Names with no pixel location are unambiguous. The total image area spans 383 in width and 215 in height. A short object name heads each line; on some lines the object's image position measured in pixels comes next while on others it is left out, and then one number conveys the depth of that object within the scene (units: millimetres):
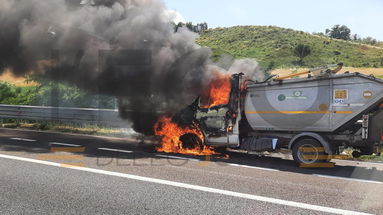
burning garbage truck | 7504
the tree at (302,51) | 56875
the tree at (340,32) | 100438
